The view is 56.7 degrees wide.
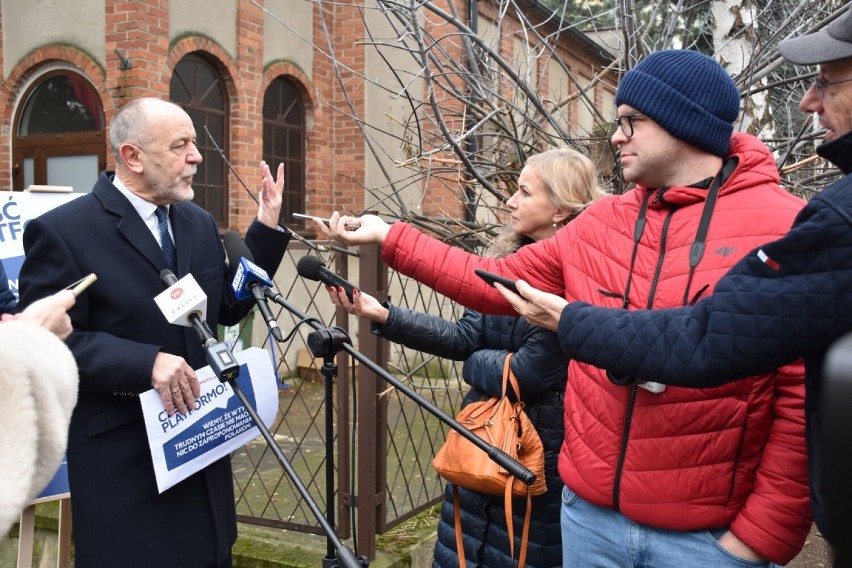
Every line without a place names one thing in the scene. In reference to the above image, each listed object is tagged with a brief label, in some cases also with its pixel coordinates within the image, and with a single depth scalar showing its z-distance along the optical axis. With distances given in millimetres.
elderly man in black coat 2365
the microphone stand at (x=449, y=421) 1806
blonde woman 2613
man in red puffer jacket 1759
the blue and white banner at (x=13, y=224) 3684
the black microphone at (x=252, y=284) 2104
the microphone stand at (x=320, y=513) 1720
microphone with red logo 2158
